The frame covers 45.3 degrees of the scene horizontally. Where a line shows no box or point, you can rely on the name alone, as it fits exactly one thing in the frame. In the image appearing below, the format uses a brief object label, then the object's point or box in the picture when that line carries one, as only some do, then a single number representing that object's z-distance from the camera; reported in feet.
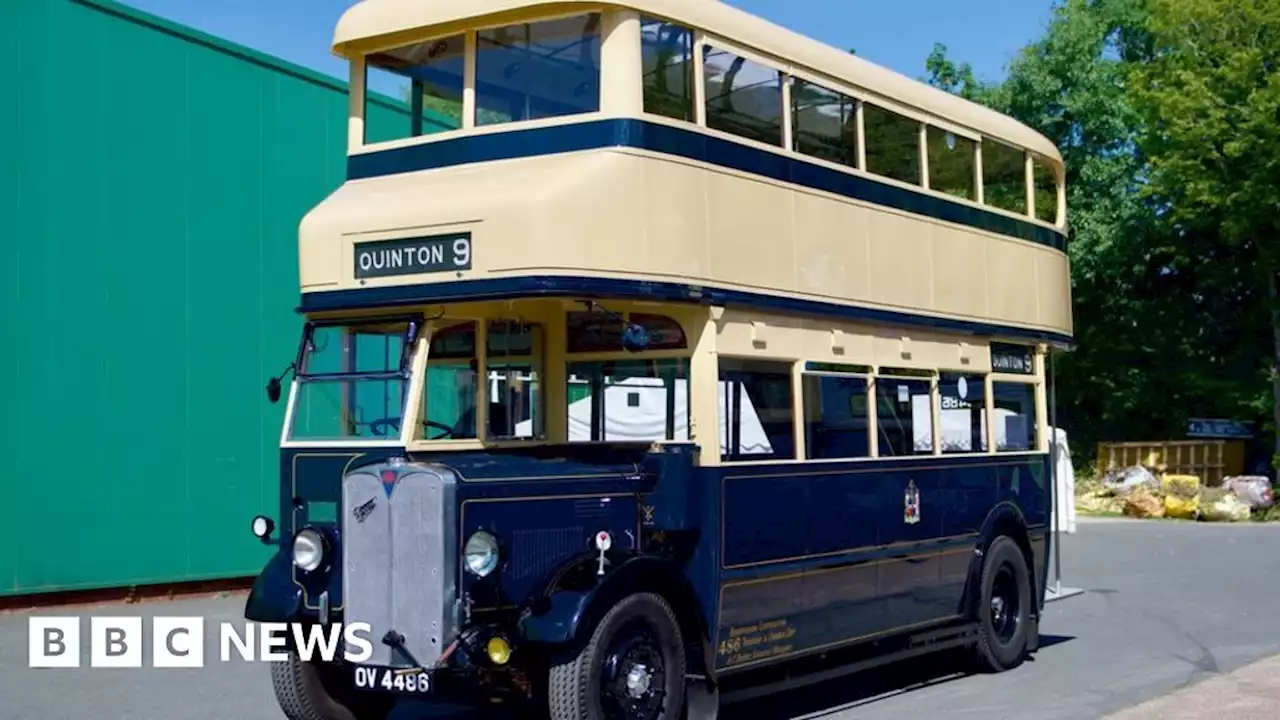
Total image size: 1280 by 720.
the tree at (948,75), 146.20
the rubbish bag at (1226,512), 99.35
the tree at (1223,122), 108.88
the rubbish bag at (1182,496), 100.99
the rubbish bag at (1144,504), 102.68
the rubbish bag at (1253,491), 103.45
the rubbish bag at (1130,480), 109.91
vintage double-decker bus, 26.30
